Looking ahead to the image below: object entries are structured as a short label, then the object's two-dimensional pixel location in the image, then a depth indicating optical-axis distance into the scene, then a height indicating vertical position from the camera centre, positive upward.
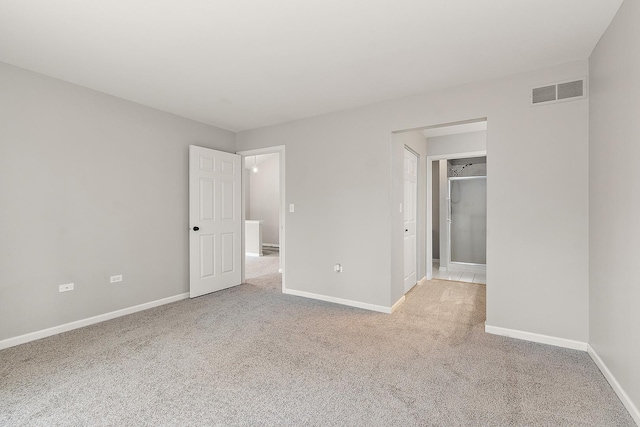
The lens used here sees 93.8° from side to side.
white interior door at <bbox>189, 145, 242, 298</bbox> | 4.14 -0.09
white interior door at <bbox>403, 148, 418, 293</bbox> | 4.21 -0.03
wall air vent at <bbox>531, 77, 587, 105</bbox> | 2.52 +1.04
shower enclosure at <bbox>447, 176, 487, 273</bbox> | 5.89 -0.21
